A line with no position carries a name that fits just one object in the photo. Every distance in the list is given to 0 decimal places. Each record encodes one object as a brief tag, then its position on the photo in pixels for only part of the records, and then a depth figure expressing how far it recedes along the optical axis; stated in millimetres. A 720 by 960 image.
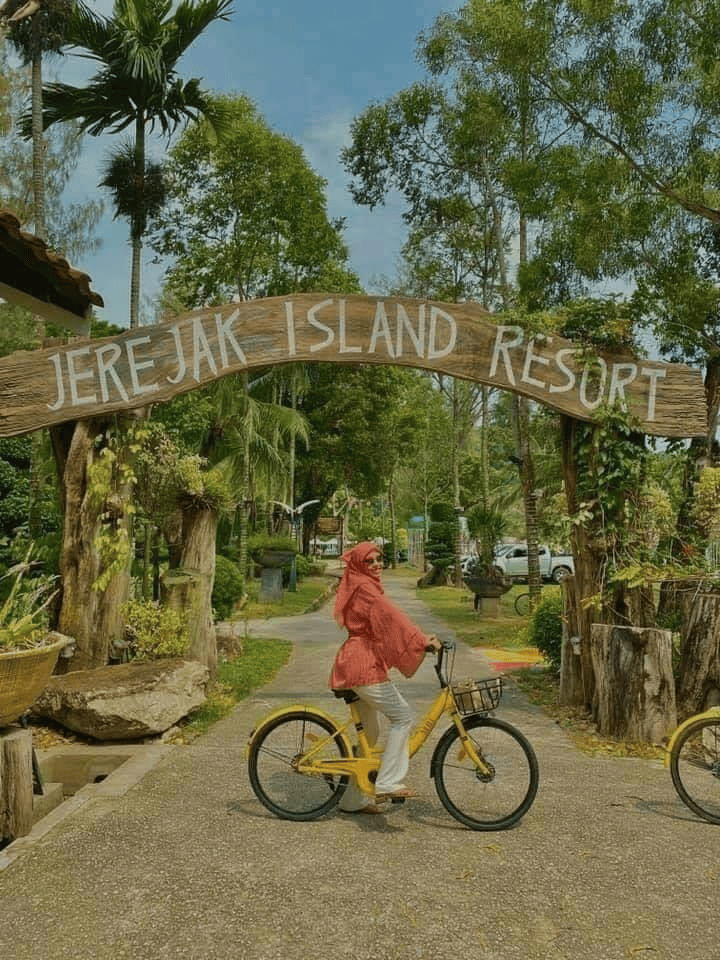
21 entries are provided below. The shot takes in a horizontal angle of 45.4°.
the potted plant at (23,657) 5020
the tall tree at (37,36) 16438
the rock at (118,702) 7070
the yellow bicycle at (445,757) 4898
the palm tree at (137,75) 16938
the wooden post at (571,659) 8375
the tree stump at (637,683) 7129
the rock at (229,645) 12531
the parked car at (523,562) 33000
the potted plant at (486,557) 19359
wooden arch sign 7902
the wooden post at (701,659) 7414
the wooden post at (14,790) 4898
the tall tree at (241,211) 23422
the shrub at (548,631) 10469
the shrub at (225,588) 15148
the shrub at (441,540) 32156
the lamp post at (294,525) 26938
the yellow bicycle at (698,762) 5332
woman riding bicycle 4957
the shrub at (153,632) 8297
